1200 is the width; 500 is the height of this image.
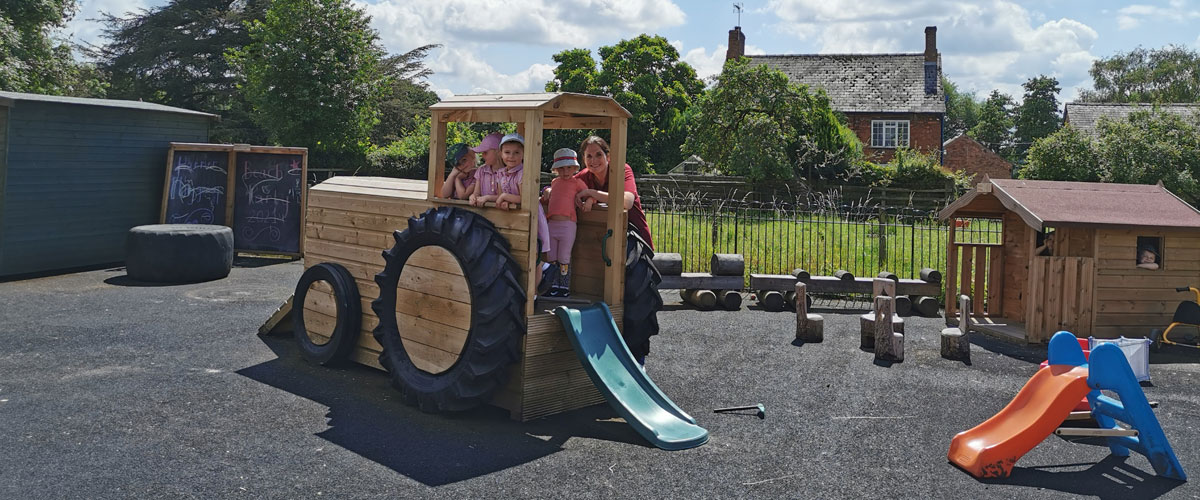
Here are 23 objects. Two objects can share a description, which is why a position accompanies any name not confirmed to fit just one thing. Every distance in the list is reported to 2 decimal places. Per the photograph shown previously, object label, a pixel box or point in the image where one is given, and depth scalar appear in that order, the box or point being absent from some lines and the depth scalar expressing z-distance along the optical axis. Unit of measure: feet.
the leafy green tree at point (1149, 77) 208.95
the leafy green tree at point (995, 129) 230.07
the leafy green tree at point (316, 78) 83.35
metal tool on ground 22.25
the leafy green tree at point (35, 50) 85.76
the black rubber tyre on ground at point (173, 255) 42.91
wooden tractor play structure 20.88
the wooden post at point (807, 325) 32.91
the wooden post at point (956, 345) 29.99
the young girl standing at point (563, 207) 23.17
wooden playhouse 33.04
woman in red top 24.17
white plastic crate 27.22
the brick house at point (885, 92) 135.33
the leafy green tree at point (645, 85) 115.03
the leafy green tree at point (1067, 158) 90.74
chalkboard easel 52.90
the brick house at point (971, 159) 163.22
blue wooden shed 43.70
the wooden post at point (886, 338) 29.68
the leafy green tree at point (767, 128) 82.38
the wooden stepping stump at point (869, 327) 31.63
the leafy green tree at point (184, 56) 136.05
